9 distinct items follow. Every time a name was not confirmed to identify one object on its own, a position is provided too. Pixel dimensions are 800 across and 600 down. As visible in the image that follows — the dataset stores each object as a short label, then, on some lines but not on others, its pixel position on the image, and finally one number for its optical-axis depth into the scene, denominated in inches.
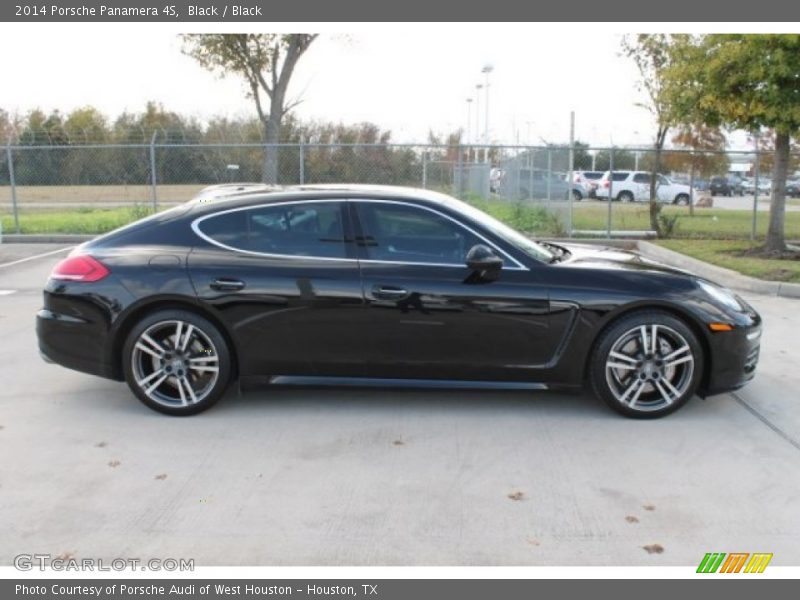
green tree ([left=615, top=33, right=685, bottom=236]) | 646.5
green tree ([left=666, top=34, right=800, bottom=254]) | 430.6
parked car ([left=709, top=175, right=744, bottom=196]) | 962.7
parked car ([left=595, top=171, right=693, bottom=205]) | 1023.6
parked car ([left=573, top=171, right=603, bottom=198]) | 1307.8
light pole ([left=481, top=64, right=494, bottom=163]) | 1044.5
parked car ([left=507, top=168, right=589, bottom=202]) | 677.3
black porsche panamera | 202.4
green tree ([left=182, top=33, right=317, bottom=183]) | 890.1
